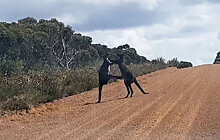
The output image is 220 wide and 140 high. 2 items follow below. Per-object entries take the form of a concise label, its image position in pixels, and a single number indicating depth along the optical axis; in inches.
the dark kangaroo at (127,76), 842.2
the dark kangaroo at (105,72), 814.5
